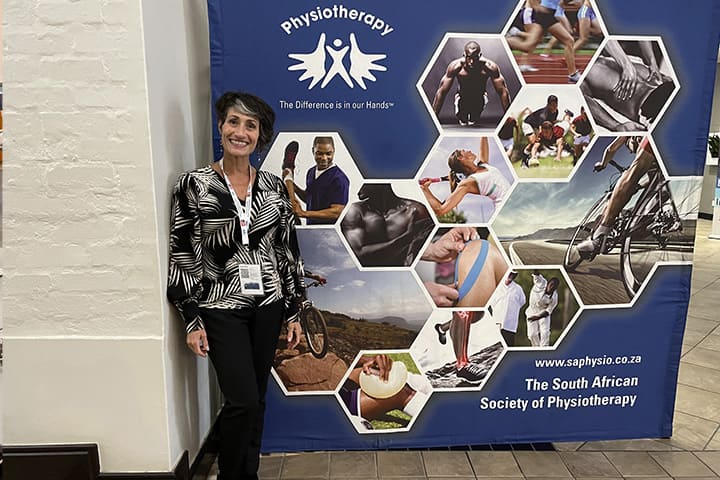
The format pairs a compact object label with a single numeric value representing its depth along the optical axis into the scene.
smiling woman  1.78
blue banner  2.07
